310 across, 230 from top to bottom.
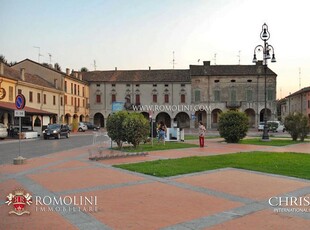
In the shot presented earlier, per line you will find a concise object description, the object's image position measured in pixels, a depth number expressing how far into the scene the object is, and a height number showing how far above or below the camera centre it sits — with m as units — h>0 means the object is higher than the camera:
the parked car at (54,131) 32.16 -0.76
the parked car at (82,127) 52.04 -0.56
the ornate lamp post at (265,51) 24.50 +5.33
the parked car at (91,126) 56.81 -0.45
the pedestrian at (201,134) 20.81 -0.71
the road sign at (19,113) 13.91 +0.46
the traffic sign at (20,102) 13.78 +0.91
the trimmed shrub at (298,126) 26.27 -0.31
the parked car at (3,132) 30.30 -0.73
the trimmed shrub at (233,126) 24.64 -0.26
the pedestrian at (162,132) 24.03 -0.66
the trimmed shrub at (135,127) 18.25 -0.22
